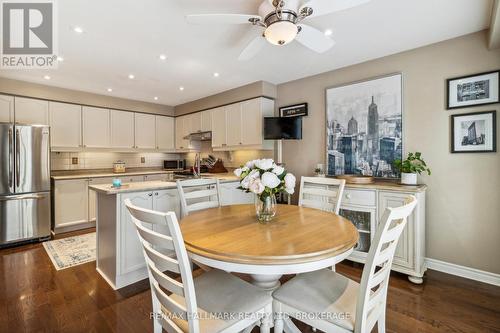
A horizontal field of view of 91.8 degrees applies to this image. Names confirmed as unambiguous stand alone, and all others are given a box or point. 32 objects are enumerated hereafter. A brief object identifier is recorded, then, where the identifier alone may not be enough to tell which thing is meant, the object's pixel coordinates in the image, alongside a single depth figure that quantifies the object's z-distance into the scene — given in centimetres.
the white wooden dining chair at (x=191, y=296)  99
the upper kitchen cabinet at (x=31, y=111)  371
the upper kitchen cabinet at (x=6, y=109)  356
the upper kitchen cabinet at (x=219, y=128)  448
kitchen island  229
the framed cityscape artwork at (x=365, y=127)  283
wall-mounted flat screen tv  360
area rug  286
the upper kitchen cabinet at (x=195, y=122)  500
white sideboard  235
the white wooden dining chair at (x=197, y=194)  209
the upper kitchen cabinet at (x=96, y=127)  439
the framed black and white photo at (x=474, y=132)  228
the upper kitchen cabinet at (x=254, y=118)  388
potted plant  255
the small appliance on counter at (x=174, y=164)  578
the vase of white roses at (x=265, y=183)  155
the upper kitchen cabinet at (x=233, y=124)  419
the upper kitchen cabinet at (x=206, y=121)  475
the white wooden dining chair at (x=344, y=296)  105
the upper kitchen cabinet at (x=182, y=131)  530
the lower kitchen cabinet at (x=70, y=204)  382
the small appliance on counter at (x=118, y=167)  489
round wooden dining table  108
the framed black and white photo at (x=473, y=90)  227
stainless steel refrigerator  327
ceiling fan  153
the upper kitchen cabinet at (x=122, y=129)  473
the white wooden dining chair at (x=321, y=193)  206
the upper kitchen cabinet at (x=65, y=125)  402
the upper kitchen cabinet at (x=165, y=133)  544
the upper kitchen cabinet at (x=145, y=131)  508
